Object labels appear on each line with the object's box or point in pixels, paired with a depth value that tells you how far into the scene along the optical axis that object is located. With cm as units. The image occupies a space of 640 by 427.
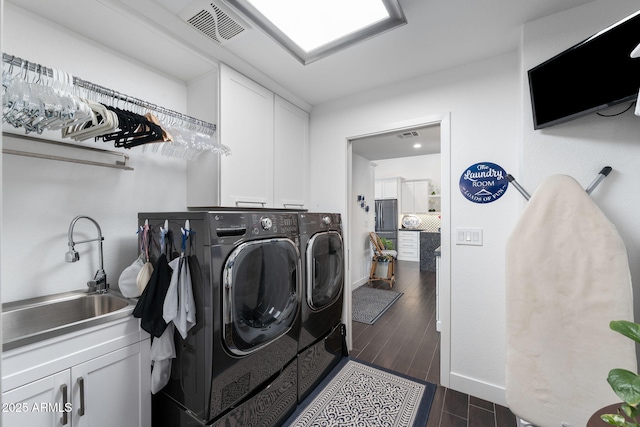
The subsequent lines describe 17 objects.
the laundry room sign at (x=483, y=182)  192
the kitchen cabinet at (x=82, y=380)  104
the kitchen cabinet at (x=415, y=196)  689
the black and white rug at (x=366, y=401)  176
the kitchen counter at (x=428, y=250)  600
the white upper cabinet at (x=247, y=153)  193
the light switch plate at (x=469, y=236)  199
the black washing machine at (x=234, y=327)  133
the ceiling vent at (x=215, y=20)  144
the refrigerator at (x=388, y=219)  660
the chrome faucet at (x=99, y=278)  158
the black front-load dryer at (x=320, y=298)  195
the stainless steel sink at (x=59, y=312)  125
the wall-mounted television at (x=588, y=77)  125
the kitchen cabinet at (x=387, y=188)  669
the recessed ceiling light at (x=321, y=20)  145
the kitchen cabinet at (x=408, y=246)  670
